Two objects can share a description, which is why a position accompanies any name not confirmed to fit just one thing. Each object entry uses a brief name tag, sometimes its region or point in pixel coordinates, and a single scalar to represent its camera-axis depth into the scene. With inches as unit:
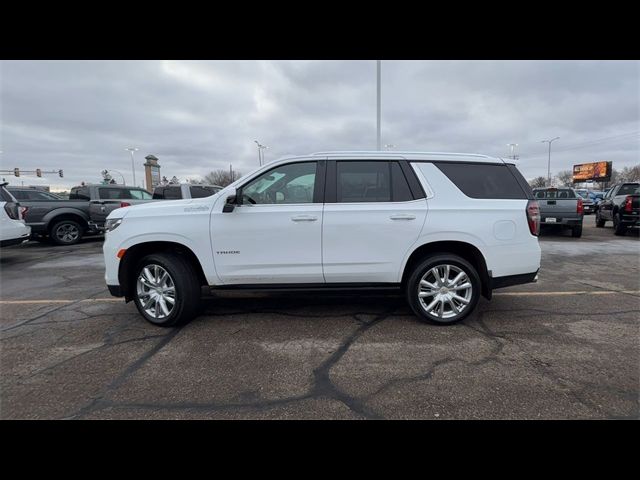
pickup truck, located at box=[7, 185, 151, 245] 391.2
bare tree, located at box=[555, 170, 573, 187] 3364.2
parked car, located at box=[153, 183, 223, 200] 434.9
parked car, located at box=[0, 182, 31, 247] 275.0
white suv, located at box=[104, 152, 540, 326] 140.9
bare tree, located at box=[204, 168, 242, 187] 2971.7
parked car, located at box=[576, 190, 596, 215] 756.0
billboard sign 2322.8
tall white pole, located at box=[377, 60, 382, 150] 585.0
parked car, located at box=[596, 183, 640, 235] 408.5
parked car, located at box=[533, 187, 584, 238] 398.6
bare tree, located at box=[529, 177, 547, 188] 3147.6
